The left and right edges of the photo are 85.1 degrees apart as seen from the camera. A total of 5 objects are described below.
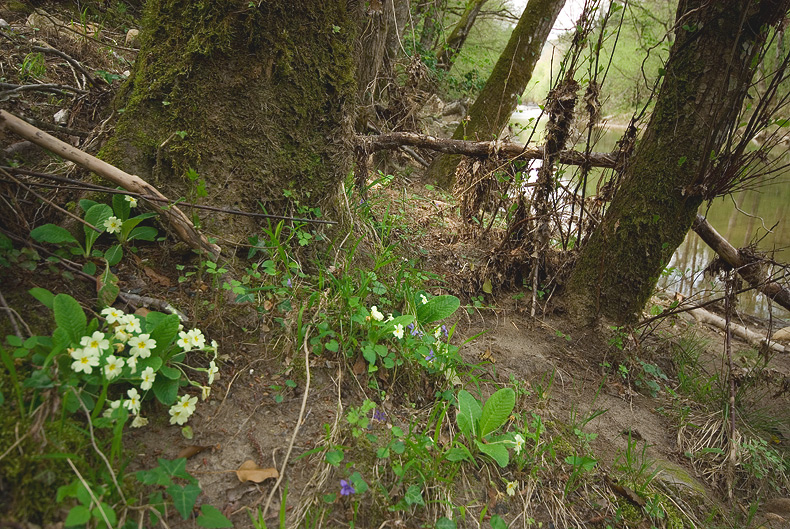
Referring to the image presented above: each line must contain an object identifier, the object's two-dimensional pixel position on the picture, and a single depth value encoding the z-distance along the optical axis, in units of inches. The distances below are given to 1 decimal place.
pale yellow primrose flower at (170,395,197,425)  56.2
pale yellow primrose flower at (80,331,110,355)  49.6
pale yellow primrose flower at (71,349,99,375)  48.6
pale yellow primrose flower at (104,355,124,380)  50.2
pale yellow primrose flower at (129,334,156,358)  53.2
